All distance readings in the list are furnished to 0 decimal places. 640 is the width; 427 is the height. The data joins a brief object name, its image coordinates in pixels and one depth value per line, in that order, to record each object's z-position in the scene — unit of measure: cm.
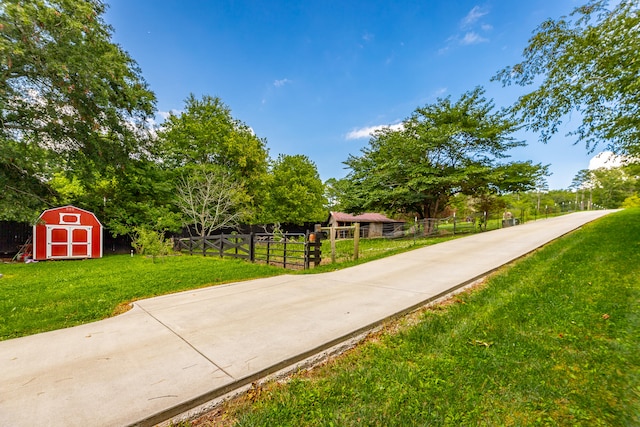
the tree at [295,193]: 2297
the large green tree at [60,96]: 662
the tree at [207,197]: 1549
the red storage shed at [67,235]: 1049
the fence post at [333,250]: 749
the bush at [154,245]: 962
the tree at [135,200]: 1318
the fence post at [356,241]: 772
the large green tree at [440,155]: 1421
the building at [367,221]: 2914
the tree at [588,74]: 544
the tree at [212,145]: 1692
